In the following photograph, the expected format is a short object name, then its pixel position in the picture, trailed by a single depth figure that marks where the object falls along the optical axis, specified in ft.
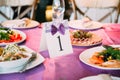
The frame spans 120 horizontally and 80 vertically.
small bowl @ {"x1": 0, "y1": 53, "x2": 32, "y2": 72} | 3.27
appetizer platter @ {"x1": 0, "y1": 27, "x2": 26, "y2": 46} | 4.45
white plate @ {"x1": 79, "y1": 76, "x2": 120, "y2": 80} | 3.03
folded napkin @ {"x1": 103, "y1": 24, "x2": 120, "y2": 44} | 4.88
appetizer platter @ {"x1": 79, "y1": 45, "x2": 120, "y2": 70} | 3.50
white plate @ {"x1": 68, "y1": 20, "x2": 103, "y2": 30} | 5.44
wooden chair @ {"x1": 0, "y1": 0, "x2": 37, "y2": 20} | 8.09
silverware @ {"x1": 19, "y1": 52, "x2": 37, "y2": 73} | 3.38
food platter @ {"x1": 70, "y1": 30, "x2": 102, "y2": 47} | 4.38
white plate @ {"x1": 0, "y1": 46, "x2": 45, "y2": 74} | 3.32
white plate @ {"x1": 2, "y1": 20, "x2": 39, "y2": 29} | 5.39
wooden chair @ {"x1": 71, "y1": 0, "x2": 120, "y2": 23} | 8.26
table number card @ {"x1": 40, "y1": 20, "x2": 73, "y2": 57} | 3.89
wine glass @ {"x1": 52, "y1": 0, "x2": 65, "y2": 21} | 4.42
